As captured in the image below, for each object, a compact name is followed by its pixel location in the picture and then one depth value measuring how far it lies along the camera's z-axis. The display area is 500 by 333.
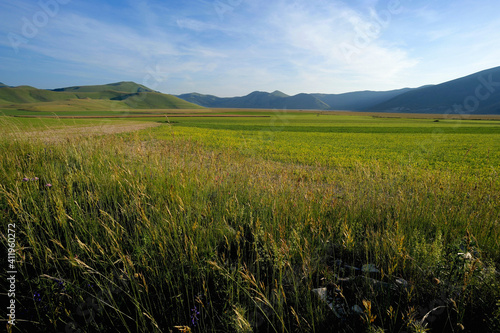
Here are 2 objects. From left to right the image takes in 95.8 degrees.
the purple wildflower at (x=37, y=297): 2.22
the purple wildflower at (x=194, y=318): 2.04
